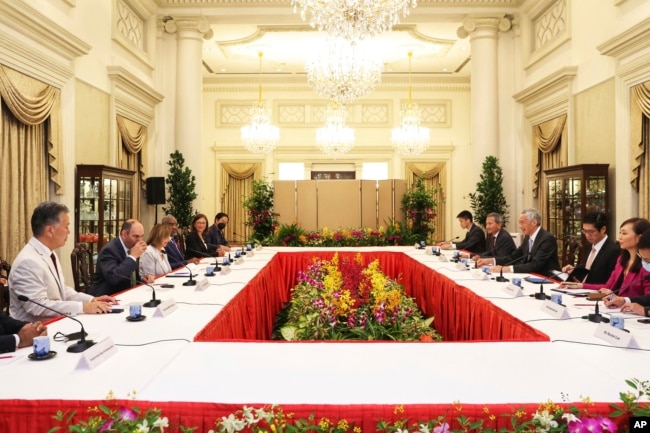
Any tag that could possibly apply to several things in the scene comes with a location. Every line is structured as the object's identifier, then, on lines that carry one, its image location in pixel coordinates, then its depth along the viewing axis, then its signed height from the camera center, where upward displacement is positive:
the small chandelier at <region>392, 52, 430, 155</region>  11.36 +1.81
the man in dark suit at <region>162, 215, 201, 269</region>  5.64 -0.41
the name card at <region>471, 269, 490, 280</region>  4.29 -0.50
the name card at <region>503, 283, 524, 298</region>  3.45 -0.51
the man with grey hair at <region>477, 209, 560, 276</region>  4.78 -0.34
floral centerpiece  3.35 -0.68
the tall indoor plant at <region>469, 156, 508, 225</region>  9.04 +0.44
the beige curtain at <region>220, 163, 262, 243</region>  13.63 +0.68
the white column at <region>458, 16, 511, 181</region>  9.26 +2.43
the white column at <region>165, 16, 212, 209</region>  9.36 +2.49
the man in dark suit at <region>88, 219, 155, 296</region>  3.74 -0.32
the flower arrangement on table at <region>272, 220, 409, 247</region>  8.56 -0.34
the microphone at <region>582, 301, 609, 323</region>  2.62 -0.52
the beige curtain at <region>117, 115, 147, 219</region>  7.97 +1.12
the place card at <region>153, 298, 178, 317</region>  2.79 -0.50
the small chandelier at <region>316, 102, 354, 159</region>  11.45 +1.84
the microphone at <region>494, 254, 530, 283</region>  4.09 -0.50
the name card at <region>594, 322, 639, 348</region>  2.12 -0.51
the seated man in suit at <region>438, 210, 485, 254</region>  7.27 -0.30
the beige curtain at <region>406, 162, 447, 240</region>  13.54 +1.01
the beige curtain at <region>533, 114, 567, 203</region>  7.90 +1.07
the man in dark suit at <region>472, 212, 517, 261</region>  5.87 -0.28
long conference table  1.54 -0.55
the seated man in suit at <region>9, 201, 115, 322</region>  2.87 -0.30
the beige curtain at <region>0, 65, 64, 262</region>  5.05 +0.73
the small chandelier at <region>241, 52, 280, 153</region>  11.20 +1.83
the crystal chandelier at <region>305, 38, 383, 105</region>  7.51 +2.13
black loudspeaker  8.76 +0.48
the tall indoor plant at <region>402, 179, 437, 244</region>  9.42 +0.10
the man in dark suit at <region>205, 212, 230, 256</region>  7.81 -0.22
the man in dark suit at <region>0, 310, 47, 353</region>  2.04 -0.48
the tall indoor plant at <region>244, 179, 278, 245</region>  9.66 +0.09
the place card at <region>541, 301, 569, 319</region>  2.72 -0.51
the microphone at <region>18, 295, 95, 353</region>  2.06 -0.51
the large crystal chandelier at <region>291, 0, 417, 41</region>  5.23 +2.09
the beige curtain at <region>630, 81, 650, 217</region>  5.74 +0.82
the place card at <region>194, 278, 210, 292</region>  3.73 -0.49
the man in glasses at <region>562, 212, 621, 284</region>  4.03 -0.28
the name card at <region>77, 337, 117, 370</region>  1.84 -0.50
